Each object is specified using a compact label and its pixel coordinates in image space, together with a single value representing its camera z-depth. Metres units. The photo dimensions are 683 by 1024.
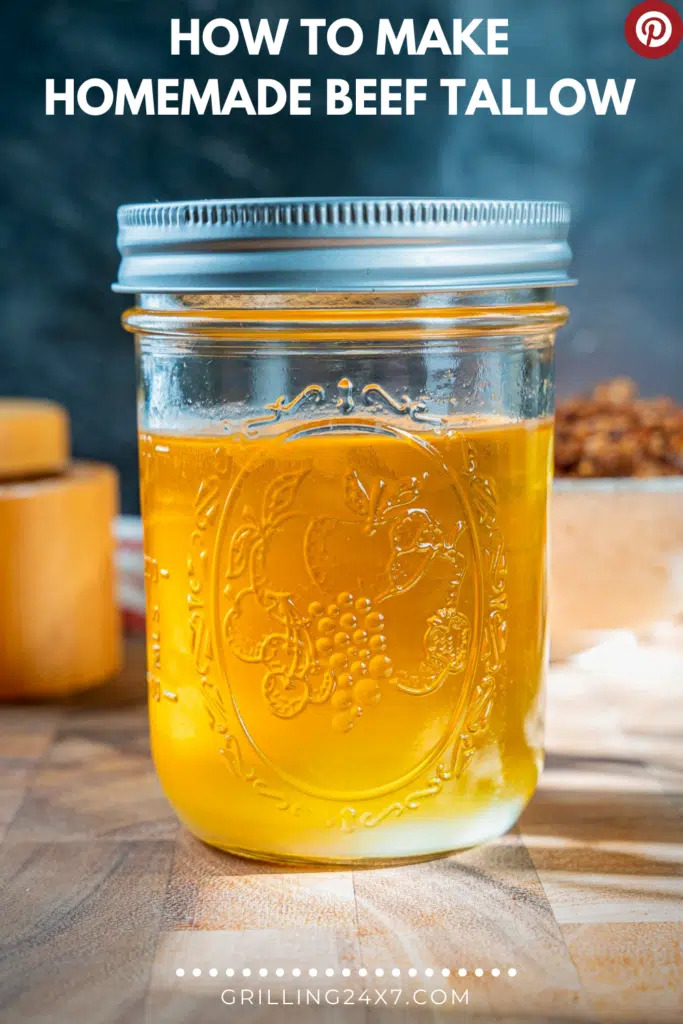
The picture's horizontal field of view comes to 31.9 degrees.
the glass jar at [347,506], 0.56
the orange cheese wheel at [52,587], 0.94
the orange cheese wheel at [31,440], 0.96
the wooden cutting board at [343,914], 0.50
